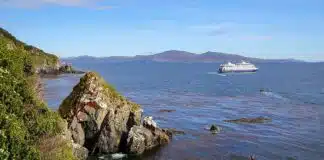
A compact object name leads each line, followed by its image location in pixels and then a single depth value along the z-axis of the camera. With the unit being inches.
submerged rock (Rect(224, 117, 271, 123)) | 2810.3
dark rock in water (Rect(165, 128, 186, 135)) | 2357.8
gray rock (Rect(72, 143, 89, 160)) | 1661.3
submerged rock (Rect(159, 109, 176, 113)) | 3292.3
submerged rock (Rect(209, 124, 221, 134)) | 2463.7
